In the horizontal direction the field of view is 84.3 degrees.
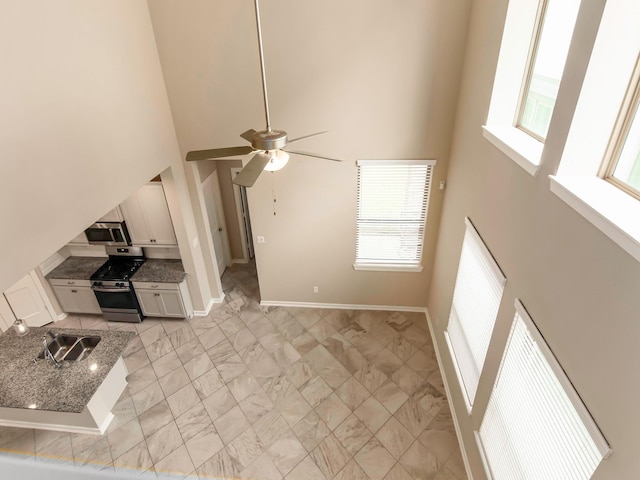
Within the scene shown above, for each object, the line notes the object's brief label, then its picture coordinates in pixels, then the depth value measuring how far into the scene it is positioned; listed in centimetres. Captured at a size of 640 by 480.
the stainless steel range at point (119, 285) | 555
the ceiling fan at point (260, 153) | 221
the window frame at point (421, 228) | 466
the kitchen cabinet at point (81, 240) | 591
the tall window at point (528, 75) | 249
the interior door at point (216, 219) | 616
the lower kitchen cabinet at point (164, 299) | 552
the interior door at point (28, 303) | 541
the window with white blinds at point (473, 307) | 314
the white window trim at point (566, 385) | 171
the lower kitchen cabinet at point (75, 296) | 571
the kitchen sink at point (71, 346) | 440
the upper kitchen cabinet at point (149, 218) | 518
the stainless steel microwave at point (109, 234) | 550
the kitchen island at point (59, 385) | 383
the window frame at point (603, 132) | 168
